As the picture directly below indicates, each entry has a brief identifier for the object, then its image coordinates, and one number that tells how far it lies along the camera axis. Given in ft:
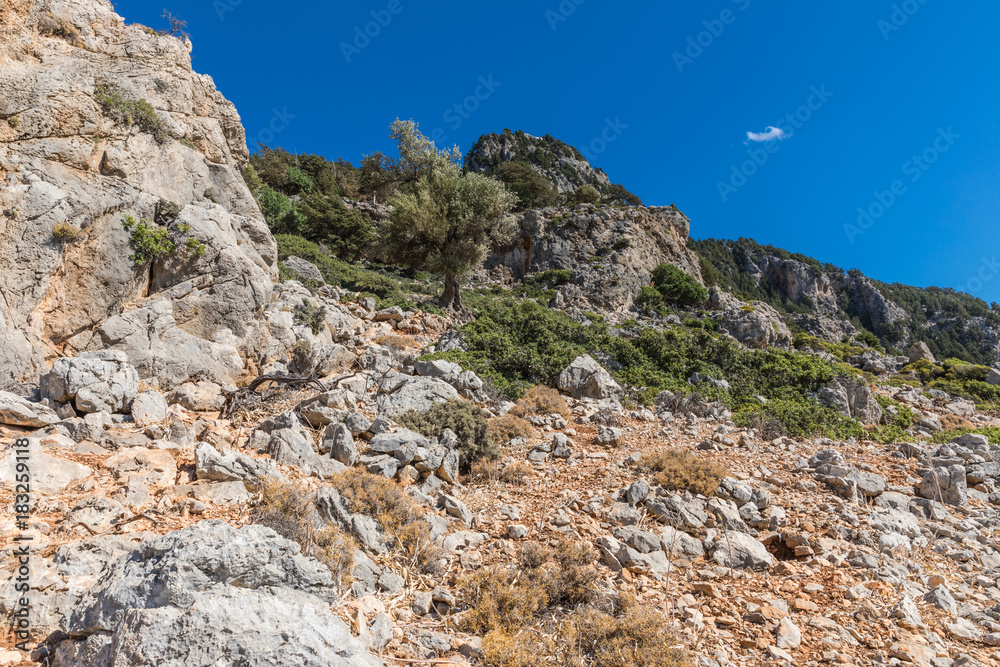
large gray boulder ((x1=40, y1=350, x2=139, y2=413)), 19.04
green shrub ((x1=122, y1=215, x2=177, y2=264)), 28.71
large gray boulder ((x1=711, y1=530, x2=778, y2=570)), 15.88
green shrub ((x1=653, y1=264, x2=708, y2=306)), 98.84
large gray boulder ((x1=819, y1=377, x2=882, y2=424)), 43.27
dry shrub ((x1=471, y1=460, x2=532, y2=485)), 21.63
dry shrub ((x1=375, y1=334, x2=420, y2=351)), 42.60
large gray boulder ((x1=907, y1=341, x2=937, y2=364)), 85.64
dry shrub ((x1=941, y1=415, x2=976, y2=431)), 43.83
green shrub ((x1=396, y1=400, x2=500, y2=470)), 22.92
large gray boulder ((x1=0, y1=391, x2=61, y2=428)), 16.90
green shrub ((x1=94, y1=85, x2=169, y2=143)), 31.53
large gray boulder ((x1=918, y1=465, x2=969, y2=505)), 21.62
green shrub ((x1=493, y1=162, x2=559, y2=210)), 153.28
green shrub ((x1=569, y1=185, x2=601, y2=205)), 147.13
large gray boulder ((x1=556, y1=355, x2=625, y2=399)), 38.58
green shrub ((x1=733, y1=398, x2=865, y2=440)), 32.63
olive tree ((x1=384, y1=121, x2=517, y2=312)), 60.34
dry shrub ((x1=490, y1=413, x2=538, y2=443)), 26.86
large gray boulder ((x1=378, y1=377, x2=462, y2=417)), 26.71
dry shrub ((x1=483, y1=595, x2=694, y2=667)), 10.59
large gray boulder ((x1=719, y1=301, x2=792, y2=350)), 77.71
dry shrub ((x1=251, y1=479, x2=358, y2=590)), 12.04
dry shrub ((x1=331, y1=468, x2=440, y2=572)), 14.43
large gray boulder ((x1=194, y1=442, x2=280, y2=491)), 15.37
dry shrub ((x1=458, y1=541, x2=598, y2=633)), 12.01
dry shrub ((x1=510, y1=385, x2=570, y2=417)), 32.01
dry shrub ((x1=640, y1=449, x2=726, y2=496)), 19.92
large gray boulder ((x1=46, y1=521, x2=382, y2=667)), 7.77
